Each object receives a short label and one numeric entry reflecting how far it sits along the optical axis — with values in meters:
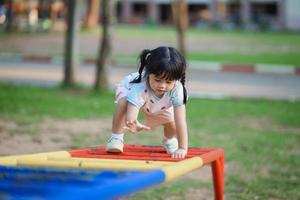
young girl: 6.10
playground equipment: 4.08
